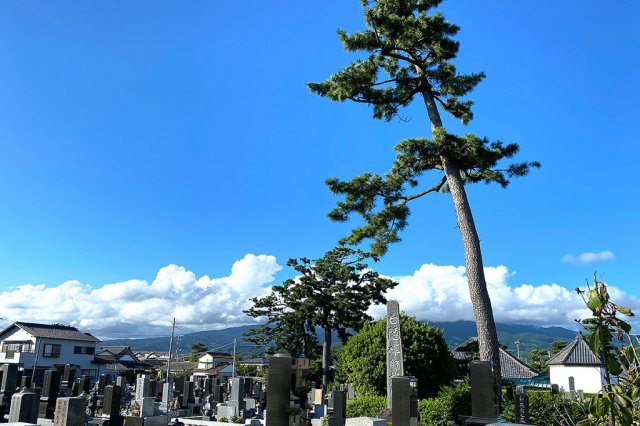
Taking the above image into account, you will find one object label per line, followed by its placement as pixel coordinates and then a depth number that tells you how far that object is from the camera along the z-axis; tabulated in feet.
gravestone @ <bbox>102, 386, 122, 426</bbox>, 43.21
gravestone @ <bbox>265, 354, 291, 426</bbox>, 24.50
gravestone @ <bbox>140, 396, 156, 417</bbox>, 54.72
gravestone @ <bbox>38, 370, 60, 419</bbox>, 46.98
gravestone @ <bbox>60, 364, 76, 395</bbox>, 74.41
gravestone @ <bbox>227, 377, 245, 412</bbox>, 64.36
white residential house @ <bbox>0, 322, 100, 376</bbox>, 149.45
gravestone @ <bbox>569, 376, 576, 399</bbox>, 124.34
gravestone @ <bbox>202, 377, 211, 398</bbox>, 89.22
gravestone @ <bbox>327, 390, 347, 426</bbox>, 45.06
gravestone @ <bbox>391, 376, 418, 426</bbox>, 29.53
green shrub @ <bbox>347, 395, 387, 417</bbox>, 49.52
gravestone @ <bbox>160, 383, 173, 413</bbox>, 70.54
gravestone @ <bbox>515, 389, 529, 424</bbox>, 38.57
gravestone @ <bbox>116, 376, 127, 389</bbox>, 82.75
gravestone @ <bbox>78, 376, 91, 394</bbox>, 73.50
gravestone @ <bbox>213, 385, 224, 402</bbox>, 81.17
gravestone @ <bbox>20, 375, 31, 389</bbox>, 65.75
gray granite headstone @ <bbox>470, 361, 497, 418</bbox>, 25.34
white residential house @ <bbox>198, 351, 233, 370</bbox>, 245.65
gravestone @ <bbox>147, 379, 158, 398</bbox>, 71.25
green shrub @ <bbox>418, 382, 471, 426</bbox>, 40.73
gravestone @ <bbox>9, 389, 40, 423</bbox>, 29.48
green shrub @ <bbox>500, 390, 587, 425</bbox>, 42.93
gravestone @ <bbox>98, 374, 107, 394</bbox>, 85.74
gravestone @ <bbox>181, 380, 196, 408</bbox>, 74.84
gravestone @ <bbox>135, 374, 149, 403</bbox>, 70.92
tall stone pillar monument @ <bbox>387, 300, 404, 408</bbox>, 49.96
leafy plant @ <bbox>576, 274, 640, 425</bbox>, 7.67
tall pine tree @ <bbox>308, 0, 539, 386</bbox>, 44.57
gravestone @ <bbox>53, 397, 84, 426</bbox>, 30.53
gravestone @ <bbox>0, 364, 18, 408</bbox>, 42.42
